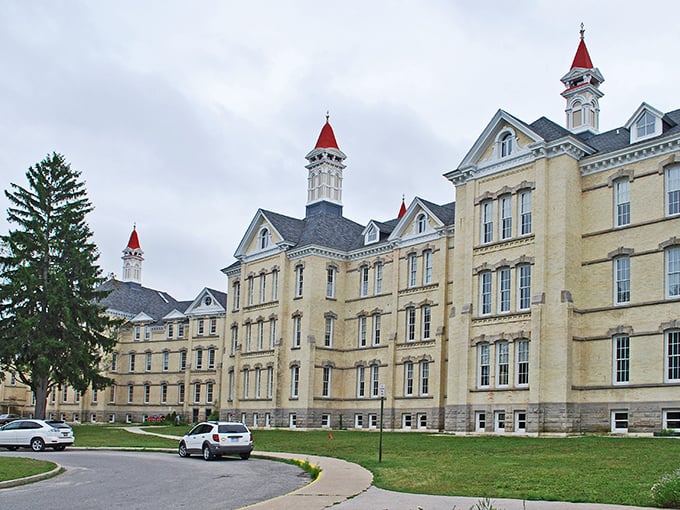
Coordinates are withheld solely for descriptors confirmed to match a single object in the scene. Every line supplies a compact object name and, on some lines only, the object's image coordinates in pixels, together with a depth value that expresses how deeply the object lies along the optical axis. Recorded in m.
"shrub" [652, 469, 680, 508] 14.16
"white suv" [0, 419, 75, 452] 35.00
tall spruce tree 53.91
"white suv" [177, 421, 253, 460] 30.02
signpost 24.52
